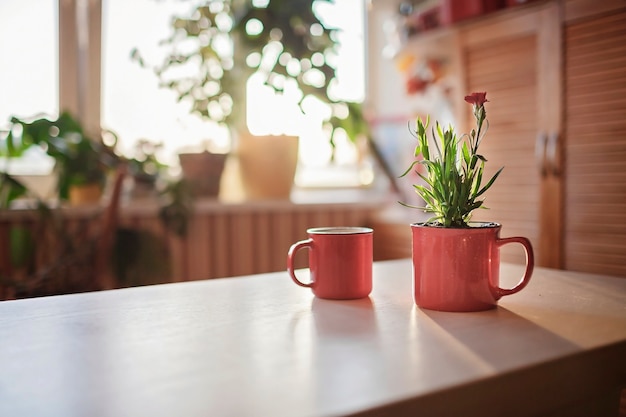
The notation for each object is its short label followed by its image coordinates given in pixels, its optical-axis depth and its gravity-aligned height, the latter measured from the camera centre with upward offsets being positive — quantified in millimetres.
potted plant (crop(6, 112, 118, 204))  1735 +149
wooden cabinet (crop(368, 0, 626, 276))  1552 +201
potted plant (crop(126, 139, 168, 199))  2012 +115
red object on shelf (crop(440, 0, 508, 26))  1831 +585
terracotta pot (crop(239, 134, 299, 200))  2244 +125
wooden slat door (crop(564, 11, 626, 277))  1536 +135
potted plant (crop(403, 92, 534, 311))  733 -54
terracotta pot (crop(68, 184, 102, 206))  2053 +18
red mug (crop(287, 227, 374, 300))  817 -91
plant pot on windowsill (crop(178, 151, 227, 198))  2182 +108
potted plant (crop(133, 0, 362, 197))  2020 +485
